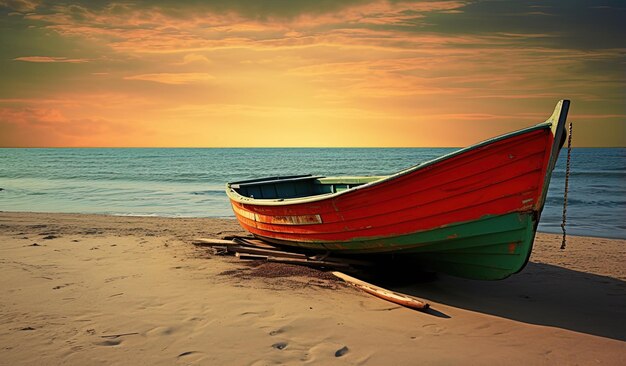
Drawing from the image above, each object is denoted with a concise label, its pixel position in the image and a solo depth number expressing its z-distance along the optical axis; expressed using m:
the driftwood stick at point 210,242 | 8.65
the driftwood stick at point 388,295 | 5.54
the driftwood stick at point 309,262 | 7.01
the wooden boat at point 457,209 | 4.85
